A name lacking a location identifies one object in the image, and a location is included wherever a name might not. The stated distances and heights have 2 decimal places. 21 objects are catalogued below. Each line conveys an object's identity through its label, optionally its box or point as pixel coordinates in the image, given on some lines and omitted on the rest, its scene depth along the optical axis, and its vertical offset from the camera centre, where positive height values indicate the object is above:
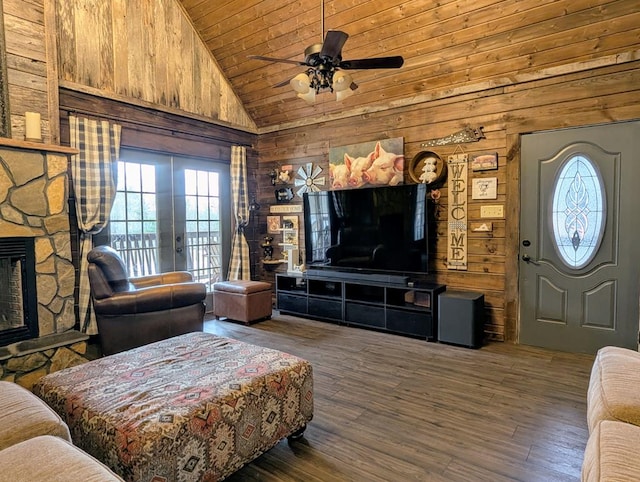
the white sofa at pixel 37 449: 1.07 -0.69
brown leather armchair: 3.24 -0.68
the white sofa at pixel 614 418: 1.16 -0.73
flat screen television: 4.14 -0.01
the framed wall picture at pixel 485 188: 3.90 +0.41
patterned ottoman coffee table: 1.47 -0.77
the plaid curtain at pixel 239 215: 5.47 +0.22
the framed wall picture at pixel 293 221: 5.53 +0.12
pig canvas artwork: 4.46 +0.80
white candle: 3.27 +0.92
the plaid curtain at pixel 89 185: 3.81 +0.48
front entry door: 3.29 -0.11
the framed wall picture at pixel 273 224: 5.72 +0.09
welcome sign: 4.07 +0.19
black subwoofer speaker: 3.65 -0.90
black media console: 3.96 -0.86
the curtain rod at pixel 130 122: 3.84 +1.25
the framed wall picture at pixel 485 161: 3.88 +0.68
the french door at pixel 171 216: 4.32 +0.19
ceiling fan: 2.57 +1.18
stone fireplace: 2.91 -0.20
